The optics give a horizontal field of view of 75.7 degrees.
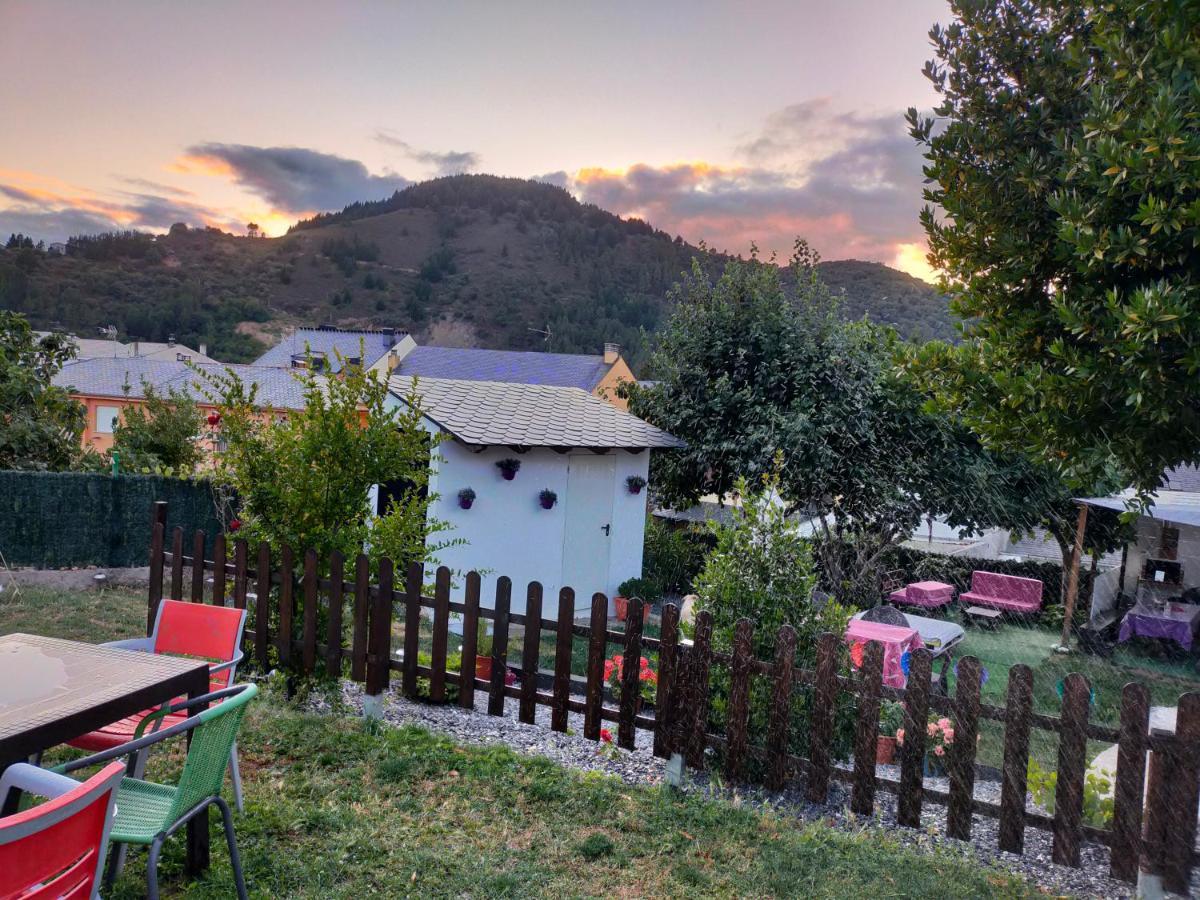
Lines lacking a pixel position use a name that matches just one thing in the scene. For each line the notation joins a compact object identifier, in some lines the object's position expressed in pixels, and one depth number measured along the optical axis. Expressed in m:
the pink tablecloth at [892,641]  8.30
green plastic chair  2.72
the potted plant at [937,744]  6.15
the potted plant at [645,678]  6.32
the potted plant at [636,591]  14.39
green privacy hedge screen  12.48
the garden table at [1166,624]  12.52
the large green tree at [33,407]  13.41
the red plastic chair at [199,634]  4.38
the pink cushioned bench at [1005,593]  15.32
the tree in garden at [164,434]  16.05
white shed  12.29
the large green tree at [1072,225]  3.36
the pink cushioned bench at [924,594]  14.93
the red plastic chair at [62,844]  1.86
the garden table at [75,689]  2.68
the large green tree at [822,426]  14.19
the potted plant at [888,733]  6.70
